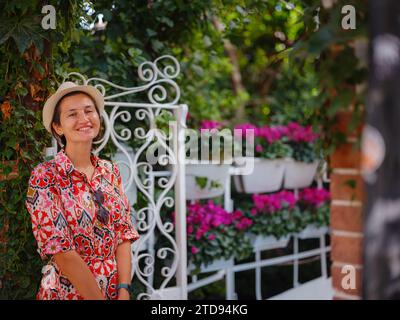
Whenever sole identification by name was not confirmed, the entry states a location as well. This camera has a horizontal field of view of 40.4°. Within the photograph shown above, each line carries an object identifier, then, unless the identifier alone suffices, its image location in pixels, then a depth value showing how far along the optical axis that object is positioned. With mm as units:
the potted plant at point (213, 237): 3650
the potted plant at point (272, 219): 4098
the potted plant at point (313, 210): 4460
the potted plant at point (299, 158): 4391
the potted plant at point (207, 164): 3641
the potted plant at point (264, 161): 4121
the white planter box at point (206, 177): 3619
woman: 1884
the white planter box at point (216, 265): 3652
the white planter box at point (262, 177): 4113
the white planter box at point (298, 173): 4370
